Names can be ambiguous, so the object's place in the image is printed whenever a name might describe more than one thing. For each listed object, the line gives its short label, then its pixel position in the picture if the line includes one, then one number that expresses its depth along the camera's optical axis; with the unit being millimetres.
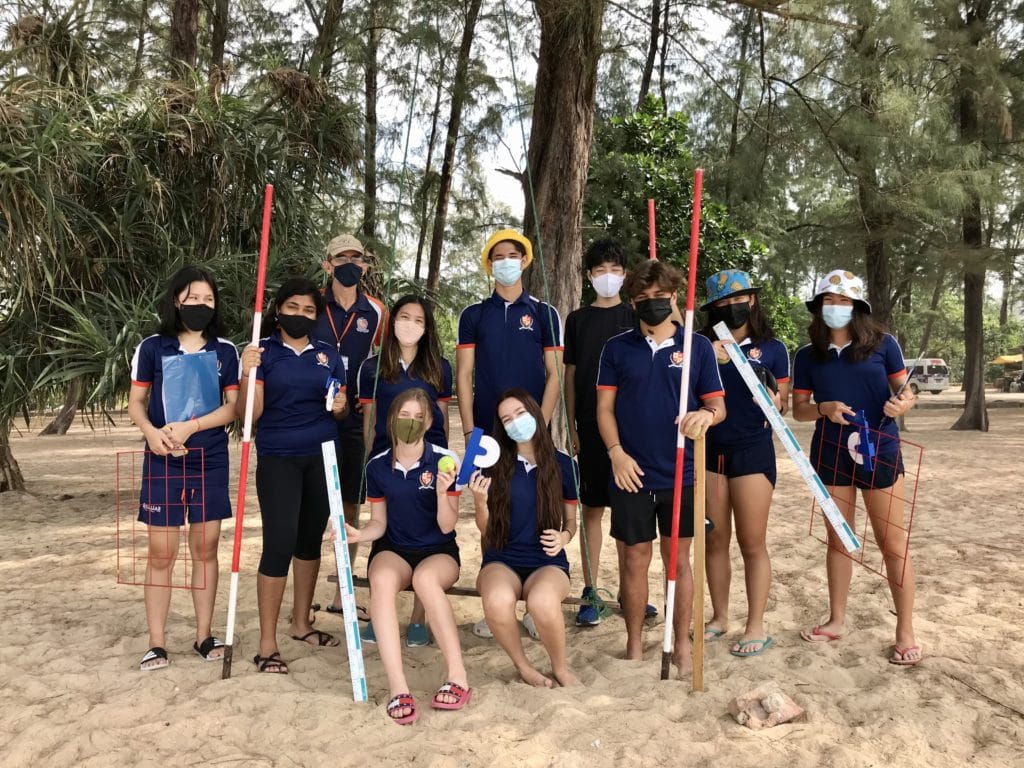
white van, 31172
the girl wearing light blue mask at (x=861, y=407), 3424
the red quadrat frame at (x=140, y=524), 3293
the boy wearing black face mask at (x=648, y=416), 3236
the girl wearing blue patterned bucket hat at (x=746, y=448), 3475
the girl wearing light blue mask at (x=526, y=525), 3125
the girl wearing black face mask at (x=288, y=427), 3346
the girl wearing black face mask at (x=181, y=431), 3283
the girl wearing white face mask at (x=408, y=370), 3523
